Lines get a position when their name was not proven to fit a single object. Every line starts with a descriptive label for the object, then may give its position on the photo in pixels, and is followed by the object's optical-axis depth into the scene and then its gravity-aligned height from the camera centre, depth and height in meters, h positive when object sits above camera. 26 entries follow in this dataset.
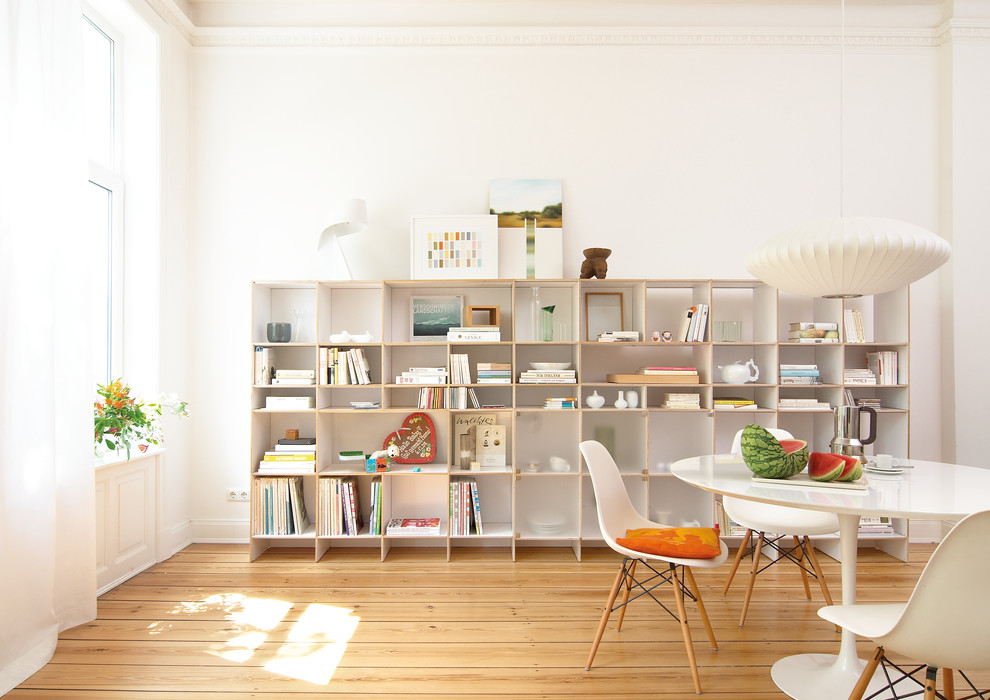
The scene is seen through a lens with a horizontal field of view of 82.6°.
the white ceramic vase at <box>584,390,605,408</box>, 3.70 -0.35
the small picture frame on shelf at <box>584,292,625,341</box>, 3.93 +0.24
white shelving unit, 3.69 -0.33
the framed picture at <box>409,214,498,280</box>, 3.83 +0.69
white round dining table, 1.75 -0.52
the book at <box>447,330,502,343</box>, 3.71 +0.07
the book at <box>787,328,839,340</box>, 3.65 +0.09
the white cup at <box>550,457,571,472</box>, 3.75 -0.78
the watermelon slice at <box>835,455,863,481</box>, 2.13 -0.47
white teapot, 3.66 -0.17
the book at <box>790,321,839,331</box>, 3.68 +0.13
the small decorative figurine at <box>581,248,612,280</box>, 3.66 +0.55
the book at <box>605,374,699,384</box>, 3.65 -0.21
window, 3.45 +1.00
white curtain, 2.29 +0.01
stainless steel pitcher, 2.49 -0.38
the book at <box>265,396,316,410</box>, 3.69 -0.36
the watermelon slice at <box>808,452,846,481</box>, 2.15 -0.47
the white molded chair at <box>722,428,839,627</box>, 2.72 -0.87
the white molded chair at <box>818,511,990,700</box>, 1.38 -0.66
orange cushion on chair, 2.25 -0.81
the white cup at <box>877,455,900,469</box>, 2.37 -0.49
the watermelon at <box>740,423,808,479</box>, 2.18 -0.43
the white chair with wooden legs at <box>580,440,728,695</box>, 2.24 -0.82
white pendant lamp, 2.01 +0.34
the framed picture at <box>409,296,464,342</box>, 3.95 +0.22
